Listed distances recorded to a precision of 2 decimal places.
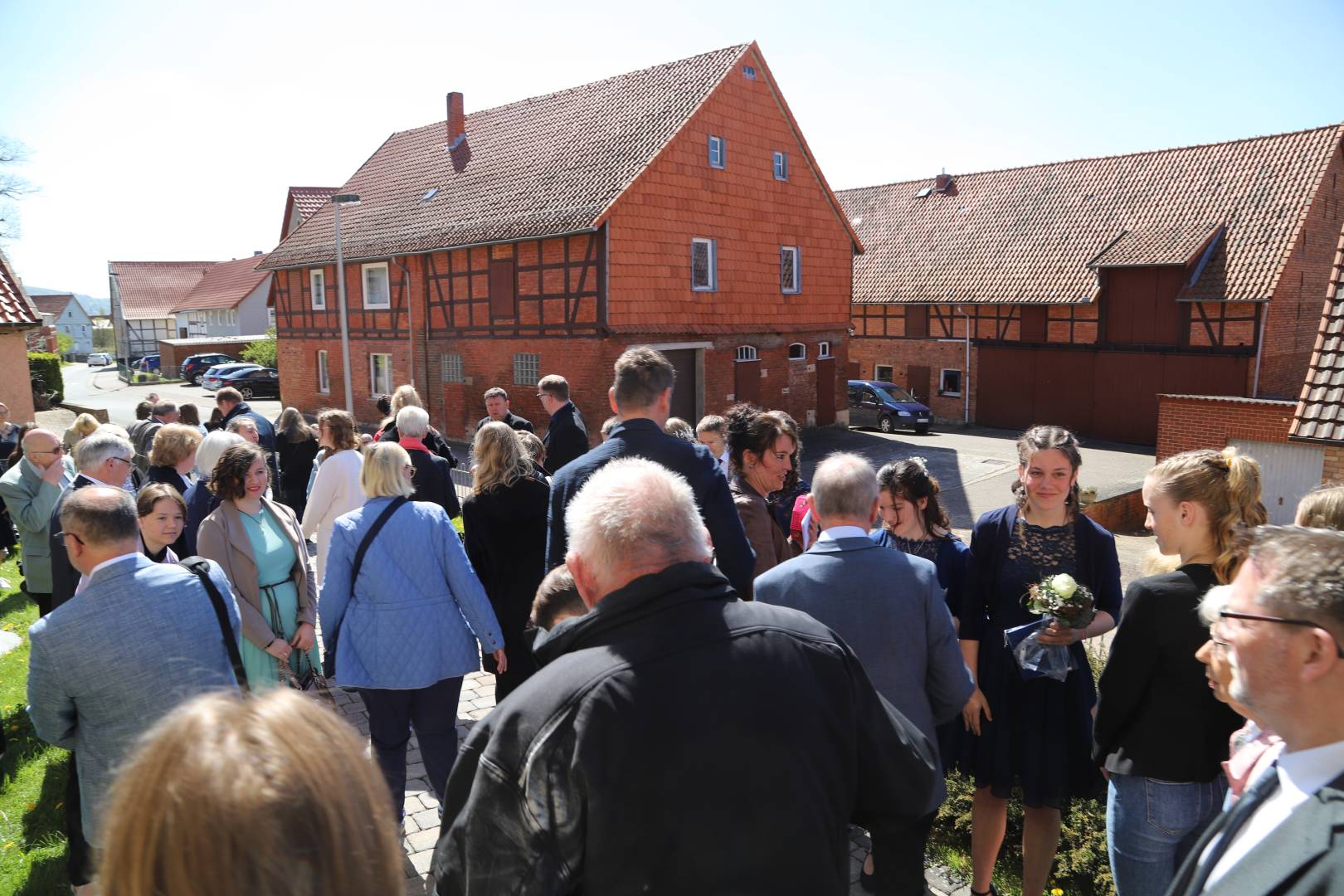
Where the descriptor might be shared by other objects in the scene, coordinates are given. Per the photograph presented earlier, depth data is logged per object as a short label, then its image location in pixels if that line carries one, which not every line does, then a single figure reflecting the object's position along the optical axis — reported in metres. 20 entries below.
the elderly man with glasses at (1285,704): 1.70
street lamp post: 22.05
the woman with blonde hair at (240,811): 1.19
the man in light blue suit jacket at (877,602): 3.42
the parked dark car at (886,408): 27.56
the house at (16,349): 14.31
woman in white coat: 6.65
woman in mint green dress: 4.74
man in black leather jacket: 1.96
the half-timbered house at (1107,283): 25.08
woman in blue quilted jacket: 4.41
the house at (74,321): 110.38
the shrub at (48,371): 32.16
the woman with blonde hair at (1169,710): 3.16
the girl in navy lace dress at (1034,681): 3.91
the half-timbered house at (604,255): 21.94
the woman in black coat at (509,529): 5.34
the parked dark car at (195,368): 48.38
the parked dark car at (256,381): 40.50
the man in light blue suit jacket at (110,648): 3.40
